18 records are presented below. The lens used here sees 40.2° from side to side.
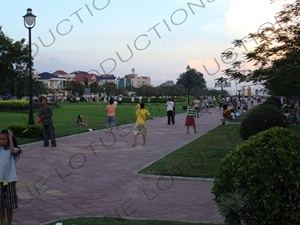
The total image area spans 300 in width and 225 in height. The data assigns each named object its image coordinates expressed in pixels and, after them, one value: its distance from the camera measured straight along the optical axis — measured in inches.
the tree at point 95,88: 3544.0
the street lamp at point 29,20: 620.4
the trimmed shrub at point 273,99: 873.5
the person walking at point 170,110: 828.7
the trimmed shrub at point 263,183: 142.2
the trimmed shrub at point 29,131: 556.7
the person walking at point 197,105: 1125.2
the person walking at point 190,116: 655.8
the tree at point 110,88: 3479.3
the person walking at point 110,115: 653.3
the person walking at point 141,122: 504.7
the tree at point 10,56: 1240.2
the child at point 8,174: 194.5
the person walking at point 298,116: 821.9
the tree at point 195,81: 2882.1
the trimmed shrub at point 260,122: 404.6
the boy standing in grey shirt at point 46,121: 489.4
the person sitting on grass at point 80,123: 758.4
